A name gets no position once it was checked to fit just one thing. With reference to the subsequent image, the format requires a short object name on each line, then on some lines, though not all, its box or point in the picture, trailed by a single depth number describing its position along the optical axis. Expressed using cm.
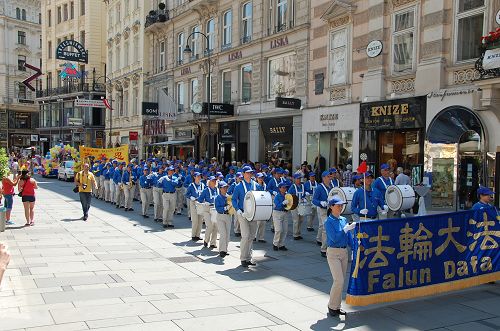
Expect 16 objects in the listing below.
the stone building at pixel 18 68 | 7012
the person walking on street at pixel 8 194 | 1510
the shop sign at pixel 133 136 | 4197
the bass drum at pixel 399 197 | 1196
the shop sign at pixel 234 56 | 2881
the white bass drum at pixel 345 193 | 1180
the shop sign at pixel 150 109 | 3509
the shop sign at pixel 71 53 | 4488
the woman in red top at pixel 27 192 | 1493
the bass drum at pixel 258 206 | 1041
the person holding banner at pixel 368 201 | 1102
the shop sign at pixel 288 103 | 2317
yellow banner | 2673
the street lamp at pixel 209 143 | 3060
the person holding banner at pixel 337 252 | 718
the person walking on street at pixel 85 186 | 1645
